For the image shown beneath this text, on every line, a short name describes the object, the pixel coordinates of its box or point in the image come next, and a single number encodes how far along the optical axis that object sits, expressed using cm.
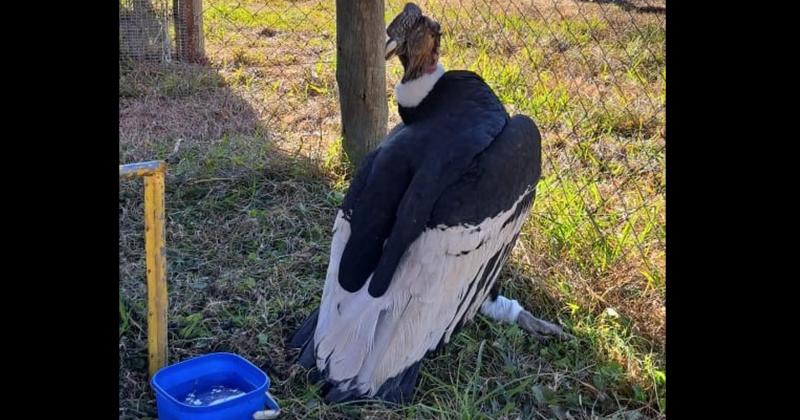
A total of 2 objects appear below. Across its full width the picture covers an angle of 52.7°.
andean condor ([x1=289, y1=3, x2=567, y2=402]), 228
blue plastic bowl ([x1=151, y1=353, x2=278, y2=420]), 203
